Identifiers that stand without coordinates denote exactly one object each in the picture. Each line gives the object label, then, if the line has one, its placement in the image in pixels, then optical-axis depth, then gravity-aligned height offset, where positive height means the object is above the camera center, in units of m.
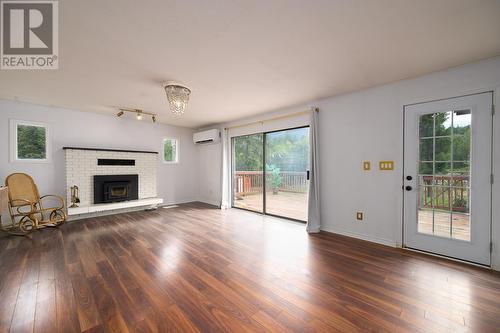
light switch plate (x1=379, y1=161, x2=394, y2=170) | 2.93 +0.00
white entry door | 2.30 -0.15
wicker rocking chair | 3.48 -0.81
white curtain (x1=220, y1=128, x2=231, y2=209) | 5.43 -0.25
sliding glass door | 4.54 -0.15
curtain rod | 3.86 +1.04
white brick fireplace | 4.27 -0.14
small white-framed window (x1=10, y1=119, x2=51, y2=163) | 3.81 +0.46
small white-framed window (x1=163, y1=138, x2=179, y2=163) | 5.95 +0.46
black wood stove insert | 4.58 -0.58
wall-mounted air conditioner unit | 5.62 +0.84
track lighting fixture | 4.29 +1.20
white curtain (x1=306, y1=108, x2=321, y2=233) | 3.60 -0.28
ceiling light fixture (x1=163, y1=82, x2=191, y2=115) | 2.90 +1.07
